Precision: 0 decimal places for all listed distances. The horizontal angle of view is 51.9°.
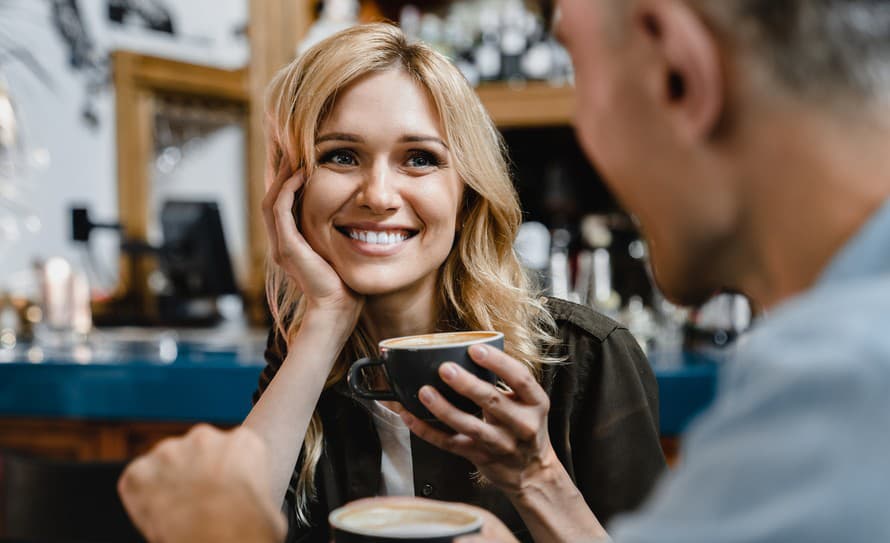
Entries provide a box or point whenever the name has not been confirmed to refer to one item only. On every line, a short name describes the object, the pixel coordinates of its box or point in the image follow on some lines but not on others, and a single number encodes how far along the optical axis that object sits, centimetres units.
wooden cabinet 220
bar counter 205
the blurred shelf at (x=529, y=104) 328
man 41
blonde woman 122
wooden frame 405
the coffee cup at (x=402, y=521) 65
